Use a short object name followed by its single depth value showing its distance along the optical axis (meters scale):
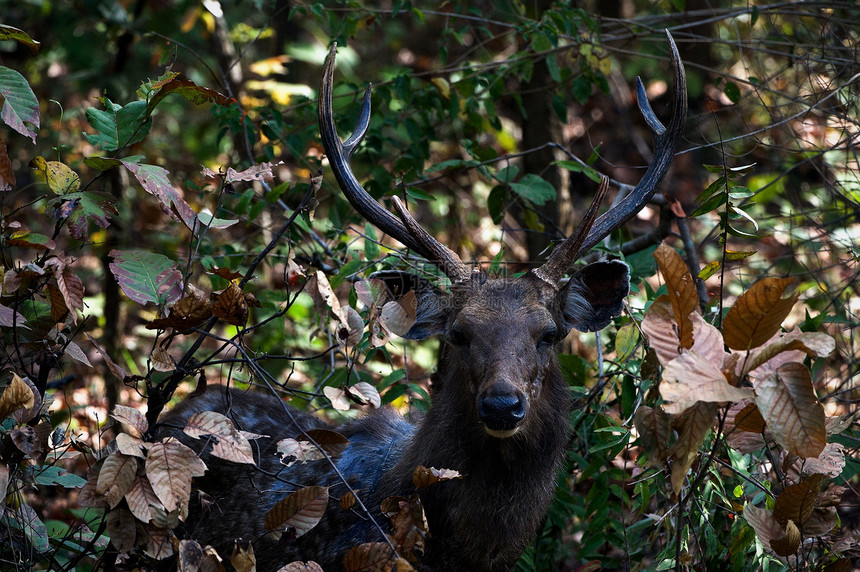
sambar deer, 8.66
